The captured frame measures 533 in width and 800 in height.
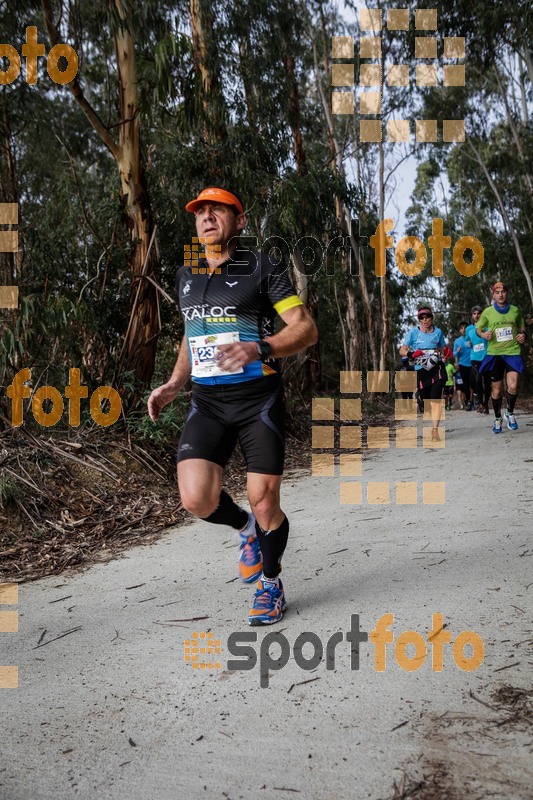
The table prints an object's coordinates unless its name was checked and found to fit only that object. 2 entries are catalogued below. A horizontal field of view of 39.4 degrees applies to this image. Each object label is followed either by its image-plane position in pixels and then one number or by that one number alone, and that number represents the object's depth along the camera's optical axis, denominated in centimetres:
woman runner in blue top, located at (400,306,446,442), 1023
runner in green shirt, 1012
